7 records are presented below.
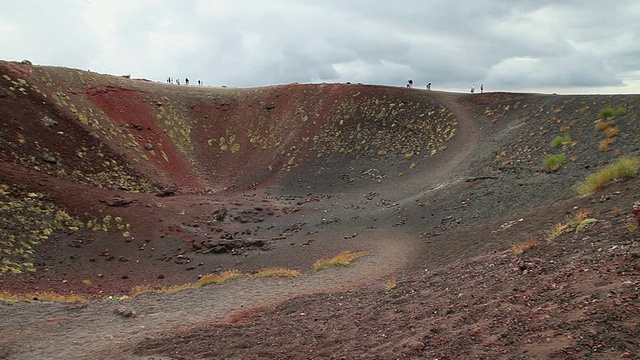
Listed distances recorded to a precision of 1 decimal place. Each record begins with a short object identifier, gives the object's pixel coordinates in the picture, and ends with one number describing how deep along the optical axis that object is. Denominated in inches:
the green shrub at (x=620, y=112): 979.6
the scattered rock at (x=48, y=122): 1350.9
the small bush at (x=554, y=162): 875.4
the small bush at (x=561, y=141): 989.2
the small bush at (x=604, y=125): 944.5
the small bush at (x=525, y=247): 437.4
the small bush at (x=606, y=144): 833.8
